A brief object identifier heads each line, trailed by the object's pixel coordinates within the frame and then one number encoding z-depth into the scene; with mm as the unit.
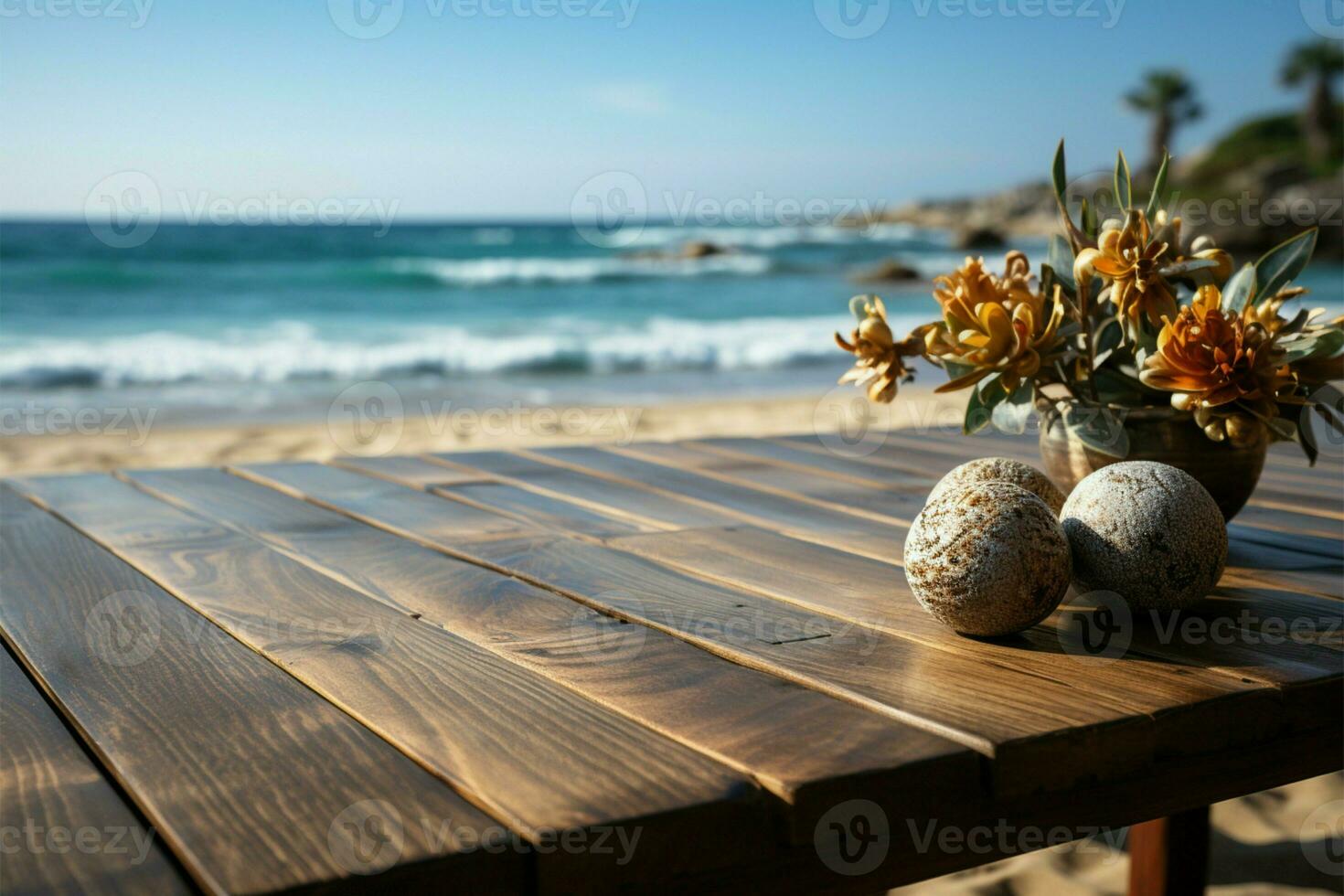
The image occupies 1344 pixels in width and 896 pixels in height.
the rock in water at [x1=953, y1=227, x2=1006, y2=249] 27406
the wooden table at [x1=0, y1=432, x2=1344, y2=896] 594
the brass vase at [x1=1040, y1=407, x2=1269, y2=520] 1184
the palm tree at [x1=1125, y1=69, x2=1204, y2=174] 36156
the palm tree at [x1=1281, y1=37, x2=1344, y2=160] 31797
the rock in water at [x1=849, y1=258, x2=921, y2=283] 18703
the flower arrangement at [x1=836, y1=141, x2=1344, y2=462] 1087
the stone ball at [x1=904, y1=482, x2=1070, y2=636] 873
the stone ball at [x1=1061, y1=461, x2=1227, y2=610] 943
